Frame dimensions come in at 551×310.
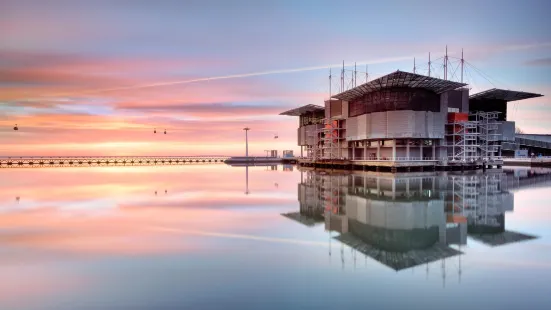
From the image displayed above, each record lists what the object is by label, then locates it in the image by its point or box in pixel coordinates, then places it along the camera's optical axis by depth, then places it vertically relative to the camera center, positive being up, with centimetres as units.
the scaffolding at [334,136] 7169 +201
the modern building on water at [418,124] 5572 +341
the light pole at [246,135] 11023 +350
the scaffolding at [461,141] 5808 +75
